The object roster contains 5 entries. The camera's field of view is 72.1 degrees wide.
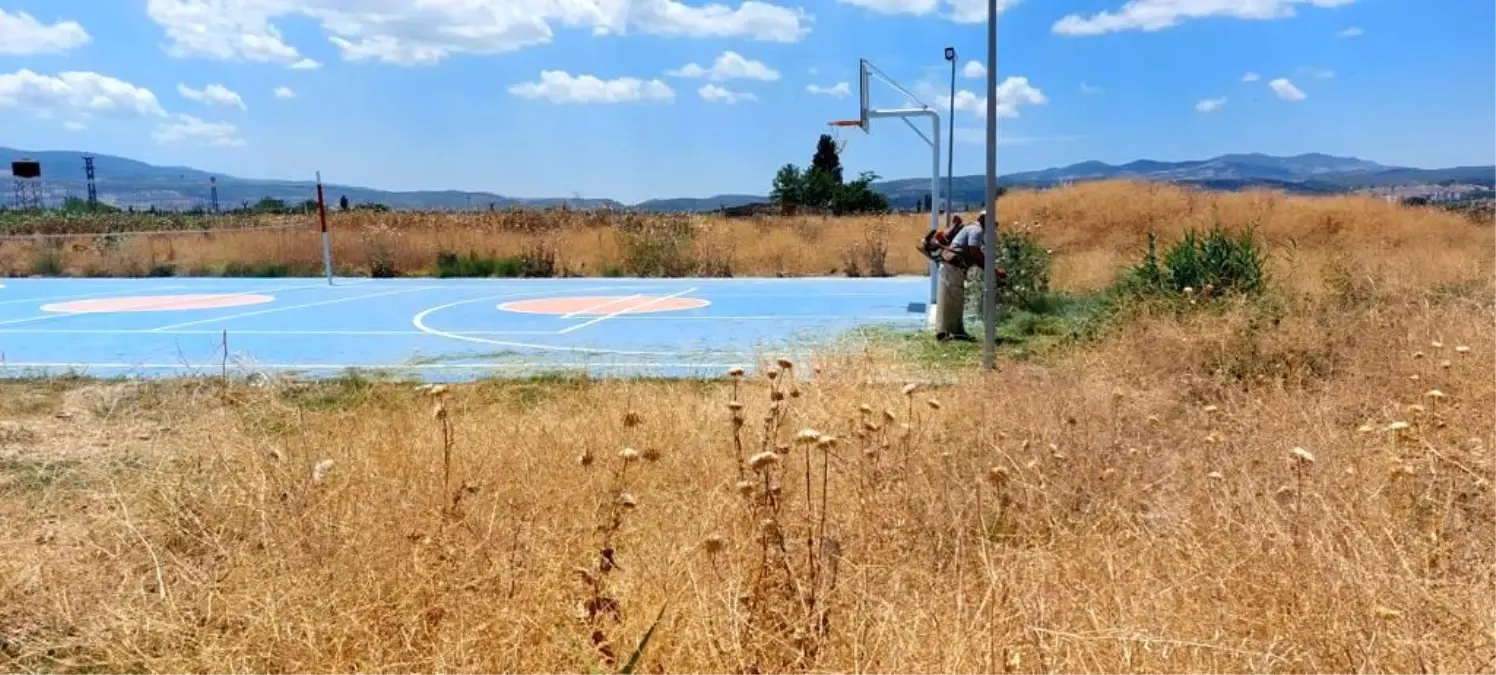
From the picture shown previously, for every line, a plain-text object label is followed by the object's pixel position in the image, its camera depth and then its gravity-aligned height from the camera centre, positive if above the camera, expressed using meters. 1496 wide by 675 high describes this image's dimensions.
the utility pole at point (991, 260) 8.01 -0.27
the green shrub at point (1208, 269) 9.97 -0.46
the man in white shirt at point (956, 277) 10.63 -0.53
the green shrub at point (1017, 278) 13.27 -0.67
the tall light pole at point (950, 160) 12.03 +0.87
